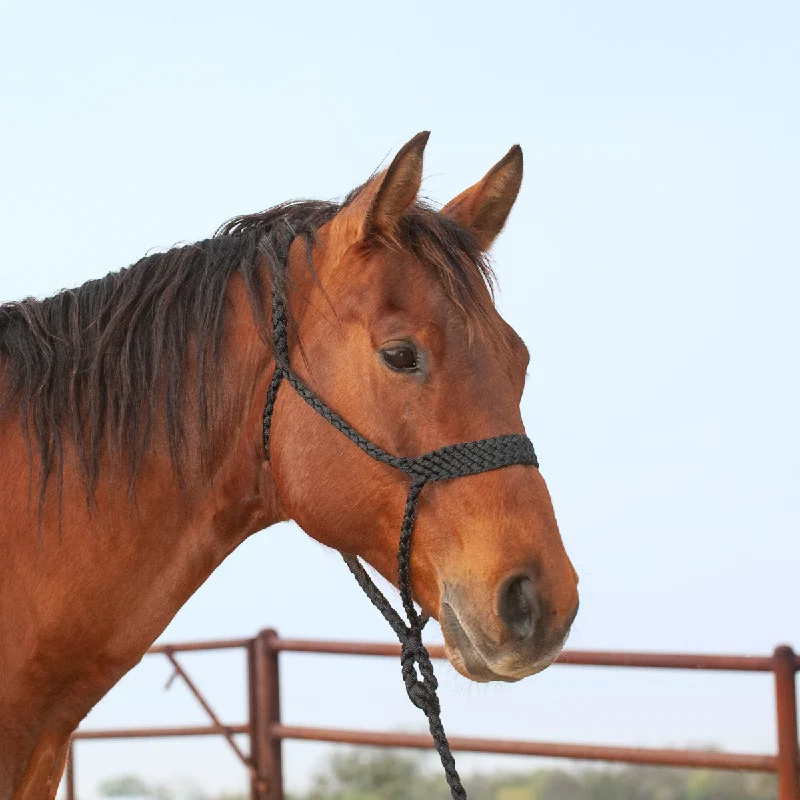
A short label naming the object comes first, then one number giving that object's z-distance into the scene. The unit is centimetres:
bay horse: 469
